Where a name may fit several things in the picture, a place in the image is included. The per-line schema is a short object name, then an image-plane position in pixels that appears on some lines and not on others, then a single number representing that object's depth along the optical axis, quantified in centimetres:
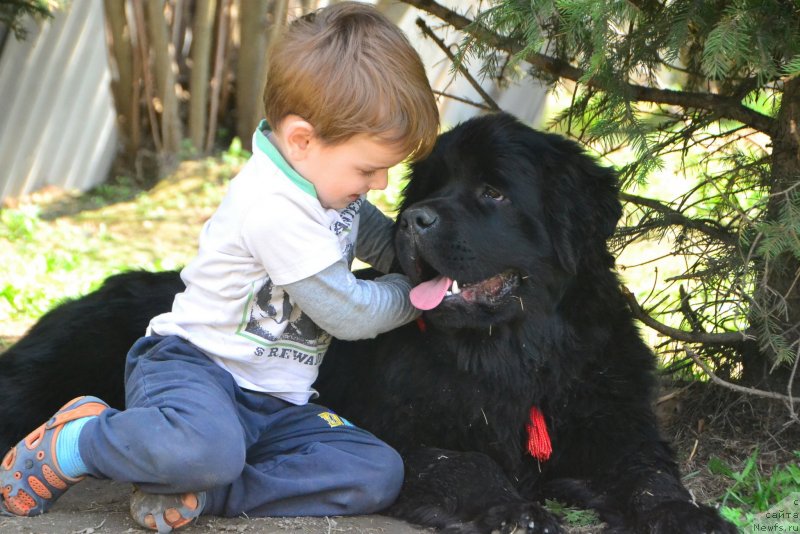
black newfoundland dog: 280
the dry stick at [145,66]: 746
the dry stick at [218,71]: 805
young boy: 255
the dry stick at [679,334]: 321
